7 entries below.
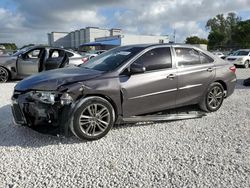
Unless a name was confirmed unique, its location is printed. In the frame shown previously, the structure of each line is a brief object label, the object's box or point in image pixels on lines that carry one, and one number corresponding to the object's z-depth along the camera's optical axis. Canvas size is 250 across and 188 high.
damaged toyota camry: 3.06
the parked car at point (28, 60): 7.36
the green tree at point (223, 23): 65.11
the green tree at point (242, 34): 41.77
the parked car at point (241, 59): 15.07
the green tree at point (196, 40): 60.26
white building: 46.90
